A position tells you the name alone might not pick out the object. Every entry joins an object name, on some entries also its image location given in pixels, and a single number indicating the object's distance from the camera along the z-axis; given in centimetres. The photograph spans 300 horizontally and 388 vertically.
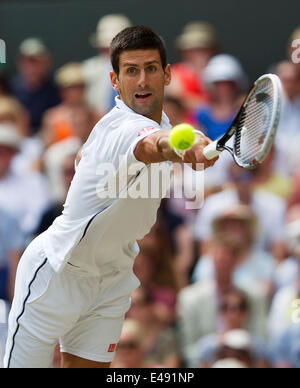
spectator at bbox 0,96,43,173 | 1592
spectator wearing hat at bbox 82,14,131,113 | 1598
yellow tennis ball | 741
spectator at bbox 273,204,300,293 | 1316
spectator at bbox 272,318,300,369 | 1262
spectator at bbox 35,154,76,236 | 1281
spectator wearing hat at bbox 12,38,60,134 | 1797
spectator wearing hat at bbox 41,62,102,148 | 1527
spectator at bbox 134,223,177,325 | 1354
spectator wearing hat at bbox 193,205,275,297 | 1362
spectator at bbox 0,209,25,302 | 1357
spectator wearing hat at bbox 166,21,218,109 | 1667
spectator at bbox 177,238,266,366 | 1327
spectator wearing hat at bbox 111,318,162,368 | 1252
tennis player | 846
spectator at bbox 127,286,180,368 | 1294
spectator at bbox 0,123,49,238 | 1433
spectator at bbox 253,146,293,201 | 1477
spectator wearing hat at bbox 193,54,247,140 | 1537
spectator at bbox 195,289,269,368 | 1298
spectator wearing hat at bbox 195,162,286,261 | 1424
